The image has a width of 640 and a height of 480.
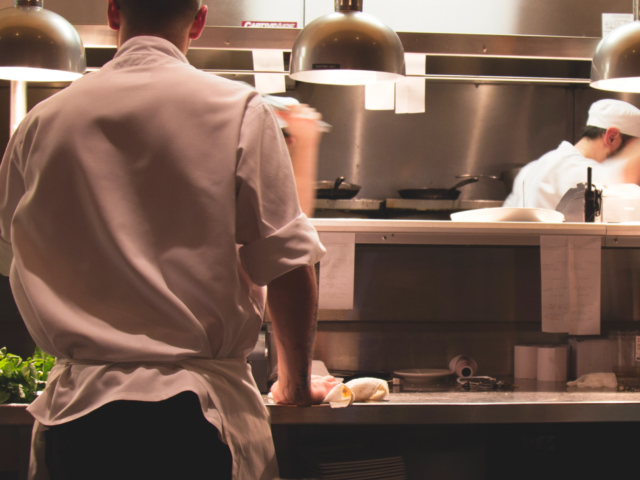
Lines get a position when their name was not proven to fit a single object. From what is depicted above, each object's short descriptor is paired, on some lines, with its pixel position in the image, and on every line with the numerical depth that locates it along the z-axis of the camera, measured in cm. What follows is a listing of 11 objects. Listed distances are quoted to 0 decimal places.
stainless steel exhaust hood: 223
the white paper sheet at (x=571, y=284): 195
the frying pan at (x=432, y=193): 350
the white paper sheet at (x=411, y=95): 220
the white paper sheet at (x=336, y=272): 193
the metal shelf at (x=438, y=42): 223
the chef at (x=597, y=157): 323
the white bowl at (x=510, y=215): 191
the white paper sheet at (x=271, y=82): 248
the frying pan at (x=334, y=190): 339
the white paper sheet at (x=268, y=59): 224
